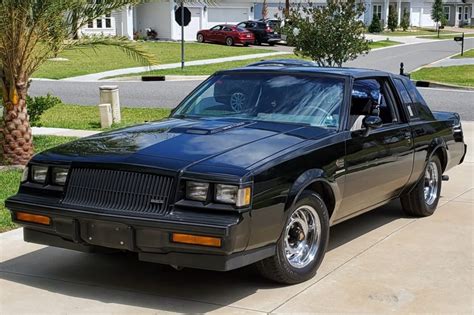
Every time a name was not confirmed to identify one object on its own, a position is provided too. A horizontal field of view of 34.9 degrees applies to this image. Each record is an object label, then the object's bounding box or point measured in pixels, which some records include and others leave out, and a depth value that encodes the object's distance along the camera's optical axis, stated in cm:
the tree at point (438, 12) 7225
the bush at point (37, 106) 1307
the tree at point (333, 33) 1645
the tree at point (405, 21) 7238
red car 4362
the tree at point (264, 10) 5397
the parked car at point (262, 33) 4516
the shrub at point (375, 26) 6397
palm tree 938
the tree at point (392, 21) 6875
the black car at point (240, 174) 495
